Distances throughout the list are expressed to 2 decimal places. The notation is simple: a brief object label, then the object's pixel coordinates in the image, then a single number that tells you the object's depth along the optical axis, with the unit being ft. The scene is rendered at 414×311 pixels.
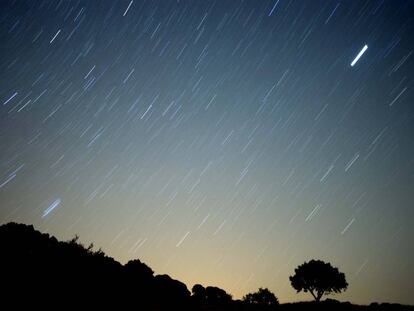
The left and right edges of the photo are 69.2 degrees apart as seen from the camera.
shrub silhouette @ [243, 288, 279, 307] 178.81
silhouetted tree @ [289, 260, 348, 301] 140.36
